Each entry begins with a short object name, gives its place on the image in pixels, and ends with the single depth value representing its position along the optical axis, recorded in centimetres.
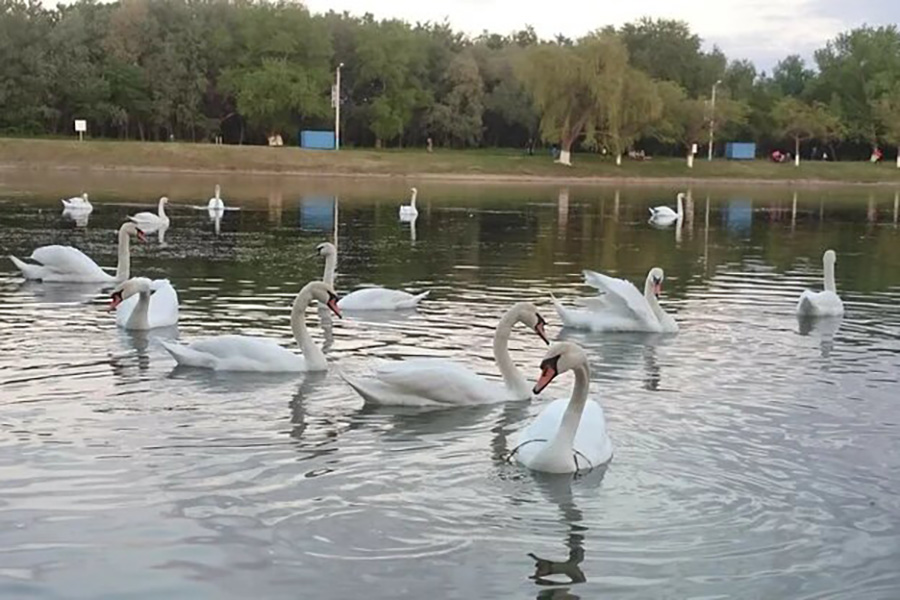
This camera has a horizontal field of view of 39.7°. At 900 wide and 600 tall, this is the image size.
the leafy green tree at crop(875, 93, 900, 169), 10319
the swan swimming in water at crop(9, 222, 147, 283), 2011
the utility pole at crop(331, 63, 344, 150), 8683
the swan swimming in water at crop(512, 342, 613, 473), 938
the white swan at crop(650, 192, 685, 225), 4275
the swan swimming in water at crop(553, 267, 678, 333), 1639
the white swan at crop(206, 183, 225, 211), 3822
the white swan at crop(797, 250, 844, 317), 1841
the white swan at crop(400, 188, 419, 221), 3869
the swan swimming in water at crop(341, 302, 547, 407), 1155
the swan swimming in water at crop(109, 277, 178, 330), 1514
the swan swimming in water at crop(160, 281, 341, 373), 1292
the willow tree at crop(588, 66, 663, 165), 8544
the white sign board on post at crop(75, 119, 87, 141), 8056
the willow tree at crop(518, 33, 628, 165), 8544
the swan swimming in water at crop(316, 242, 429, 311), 1789
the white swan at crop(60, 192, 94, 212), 3591
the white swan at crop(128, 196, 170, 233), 3165
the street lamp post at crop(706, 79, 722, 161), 9756
